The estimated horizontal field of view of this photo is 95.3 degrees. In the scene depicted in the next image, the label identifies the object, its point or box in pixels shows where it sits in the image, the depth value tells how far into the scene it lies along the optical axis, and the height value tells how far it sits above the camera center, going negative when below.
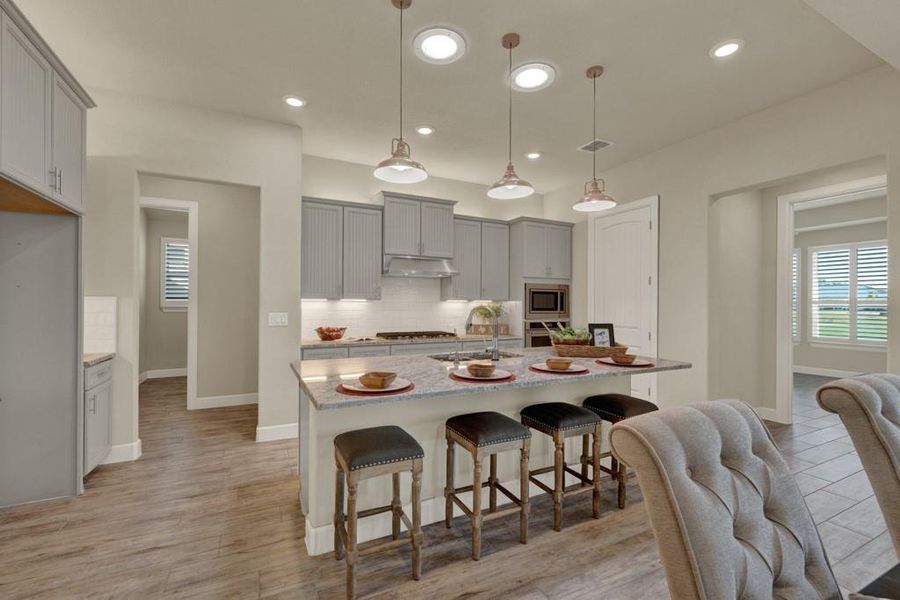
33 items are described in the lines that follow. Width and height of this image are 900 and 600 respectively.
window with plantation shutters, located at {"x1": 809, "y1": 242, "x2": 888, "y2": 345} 6.64 +0.20
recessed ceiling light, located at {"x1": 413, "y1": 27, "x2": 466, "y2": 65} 2.55 +1.63
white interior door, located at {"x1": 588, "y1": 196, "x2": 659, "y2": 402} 4.55 +0.34
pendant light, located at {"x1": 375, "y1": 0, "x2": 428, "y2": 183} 2.39 +0.80
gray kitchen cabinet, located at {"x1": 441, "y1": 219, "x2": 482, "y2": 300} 5.30 +0.51
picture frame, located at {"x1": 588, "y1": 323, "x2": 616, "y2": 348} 3.03 -0.24
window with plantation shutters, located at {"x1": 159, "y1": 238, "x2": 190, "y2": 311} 6.93 +0.42
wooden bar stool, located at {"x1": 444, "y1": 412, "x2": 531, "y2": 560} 2.08 -0.74
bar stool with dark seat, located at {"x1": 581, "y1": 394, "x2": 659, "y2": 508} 2.60 -0.69
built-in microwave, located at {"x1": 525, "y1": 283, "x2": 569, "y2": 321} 5.47 +0.00
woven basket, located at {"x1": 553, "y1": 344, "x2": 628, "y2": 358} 2.88 -0.34
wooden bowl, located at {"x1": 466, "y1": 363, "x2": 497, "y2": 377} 2.14 -0.35
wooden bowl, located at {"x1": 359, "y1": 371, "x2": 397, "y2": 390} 1.88 -0.37
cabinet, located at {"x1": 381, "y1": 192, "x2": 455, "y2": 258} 4.77 +0.90
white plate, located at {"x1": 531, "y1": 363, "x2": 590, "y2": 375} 2.40 -0.40
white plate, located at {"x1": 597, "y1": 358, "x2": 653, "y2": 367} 2.71 -0.40
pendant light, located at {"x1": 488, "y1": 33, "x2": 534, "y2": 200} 2.69 +0.80
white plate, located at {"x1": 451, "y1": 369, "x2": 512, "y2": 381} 2.18 -0.40
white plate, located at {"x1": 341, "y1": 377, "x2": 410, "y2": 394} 1.88 -0.41
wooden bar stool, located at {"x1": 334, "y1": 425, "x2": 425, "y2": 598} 1.79 -0.74
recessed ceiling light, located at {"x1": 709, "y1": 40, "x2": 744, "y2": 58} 2.68 +1.70
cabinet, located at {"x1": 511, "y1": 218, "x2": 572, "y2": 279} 5.45 +0.74
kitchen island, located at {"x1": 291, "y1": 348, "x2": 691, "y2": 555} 2.09 -0.64
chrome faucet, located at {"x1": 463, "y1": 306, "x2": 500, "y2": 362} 2.88 -0.27
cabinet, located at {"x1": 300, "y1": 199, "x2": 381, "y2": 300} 4.40 +0.55
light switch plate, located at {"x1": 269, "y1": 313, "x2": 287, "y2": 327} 3.92 -0.19
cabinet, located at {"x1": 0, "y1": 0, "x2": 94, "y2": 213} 2.04 +1.03
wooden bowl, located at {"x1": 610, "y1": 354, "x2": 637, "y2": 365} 2.72 -0.37
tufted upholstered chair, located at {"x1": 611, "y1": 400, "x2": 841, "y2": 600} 0.80 -0.43
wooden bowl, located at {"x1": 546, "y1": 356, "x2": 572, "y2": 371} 2.41 -0.36
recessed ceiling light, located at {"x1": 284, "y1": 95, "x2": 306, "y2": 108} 3.47 +1.71
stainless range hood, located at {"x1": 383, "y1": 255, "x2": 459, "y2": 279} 4.86 +0.42
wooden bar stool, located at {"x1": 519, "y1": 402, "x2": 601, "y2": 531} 2.34 -0.73
